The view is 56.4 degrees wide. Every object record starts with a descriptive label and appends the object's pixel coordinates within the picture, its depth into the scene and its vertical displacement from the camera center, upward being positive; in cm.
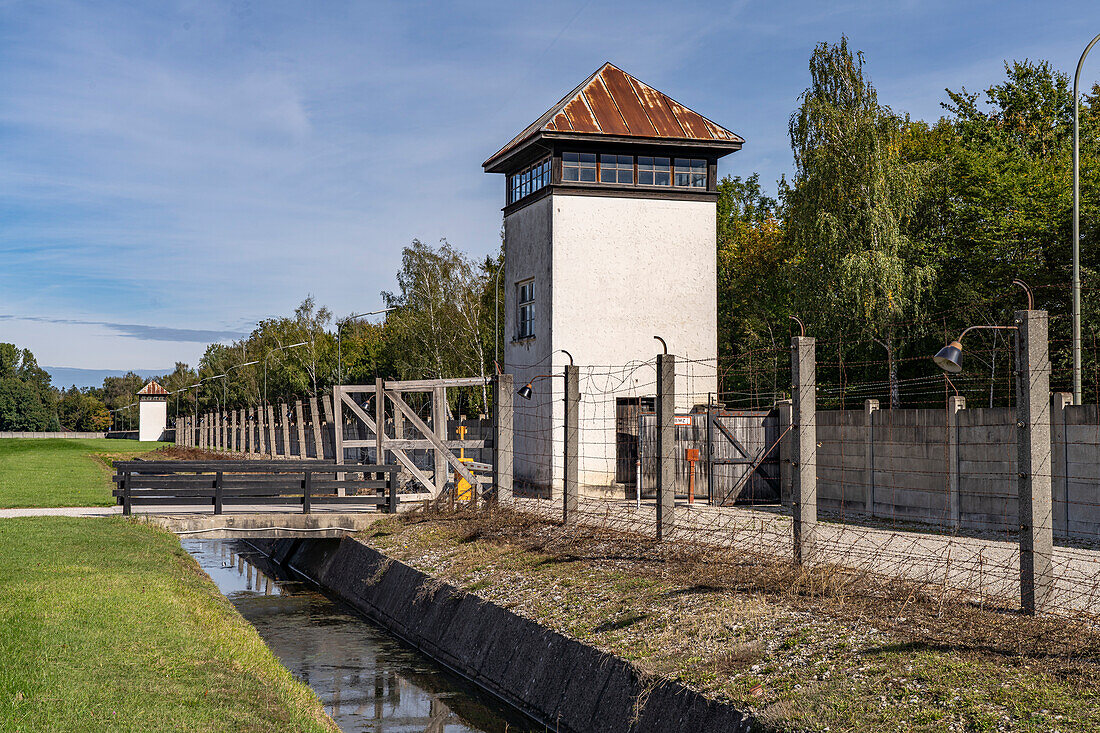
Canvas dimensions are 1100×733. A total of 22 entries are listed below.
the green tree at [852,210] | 3669 +683
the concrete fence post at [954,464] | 1847 -129
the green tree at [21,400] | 16088 -107
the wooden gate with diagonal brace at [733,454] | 2512 -150
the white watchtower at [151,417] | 14612 -338
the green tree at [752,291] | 5003 +541
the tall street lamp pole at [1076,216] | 1947 +410
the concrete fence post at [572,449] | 1625 -88
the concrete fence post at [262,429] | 4765 -167
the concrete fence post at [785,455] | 2408 -147
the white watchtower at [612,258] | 2650 +358
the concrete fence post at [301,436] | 3641 -153
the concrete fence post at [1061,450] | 1619 -91
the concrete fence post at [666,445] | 1402 -71
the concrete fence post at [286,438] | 4362 -193
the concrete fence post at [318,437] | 3147 -138
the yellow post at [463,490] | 2109 -202
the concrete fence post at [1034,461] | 862 -59
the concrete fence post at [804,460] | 1097 -72
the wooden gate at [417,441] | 2202 -99
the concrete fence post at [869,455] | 2088 -127
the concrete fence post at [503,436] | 1928 -81
